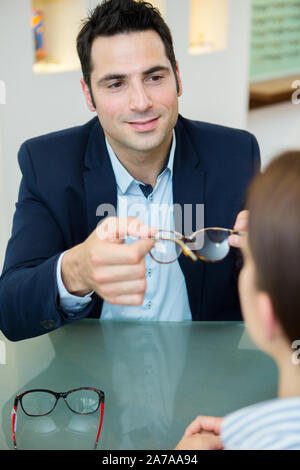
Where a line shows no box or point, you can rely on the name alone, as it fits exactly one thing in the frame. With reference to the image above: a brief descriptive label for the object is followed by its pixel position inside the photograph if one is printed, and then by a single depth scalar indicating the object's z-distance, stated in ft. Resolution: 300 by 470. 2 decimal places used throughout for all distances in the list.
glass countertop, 3.39
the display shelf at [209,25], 12.09
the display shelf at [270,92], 14.78
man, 5.05
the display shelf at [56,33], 9.41
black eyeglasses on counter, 3.56
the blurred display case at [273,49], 14.39
